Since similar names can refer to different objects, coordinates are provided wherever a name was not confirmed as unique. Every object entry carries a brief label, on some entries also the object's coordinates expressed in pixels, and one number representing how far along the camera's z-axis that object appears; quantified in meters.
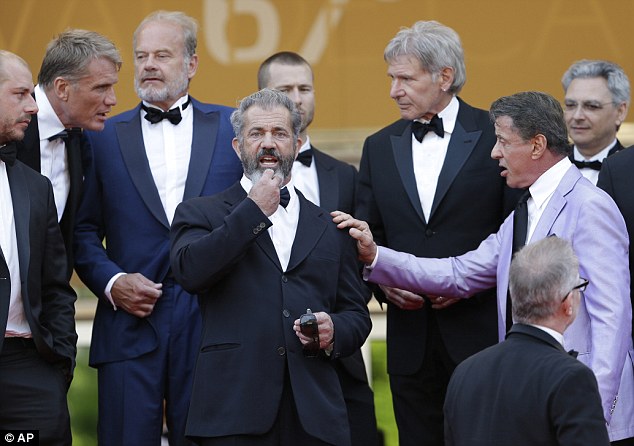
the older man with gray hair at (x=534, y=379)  6.62
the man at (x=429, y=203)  10.31
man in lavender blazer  8.39
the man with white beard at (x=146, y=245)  10.04
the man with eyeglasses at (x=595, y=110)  12.16
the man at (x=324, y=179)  10.35
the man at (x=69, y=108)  10.06
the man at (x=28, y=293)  8.87
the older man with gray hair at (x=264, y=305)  8.20
